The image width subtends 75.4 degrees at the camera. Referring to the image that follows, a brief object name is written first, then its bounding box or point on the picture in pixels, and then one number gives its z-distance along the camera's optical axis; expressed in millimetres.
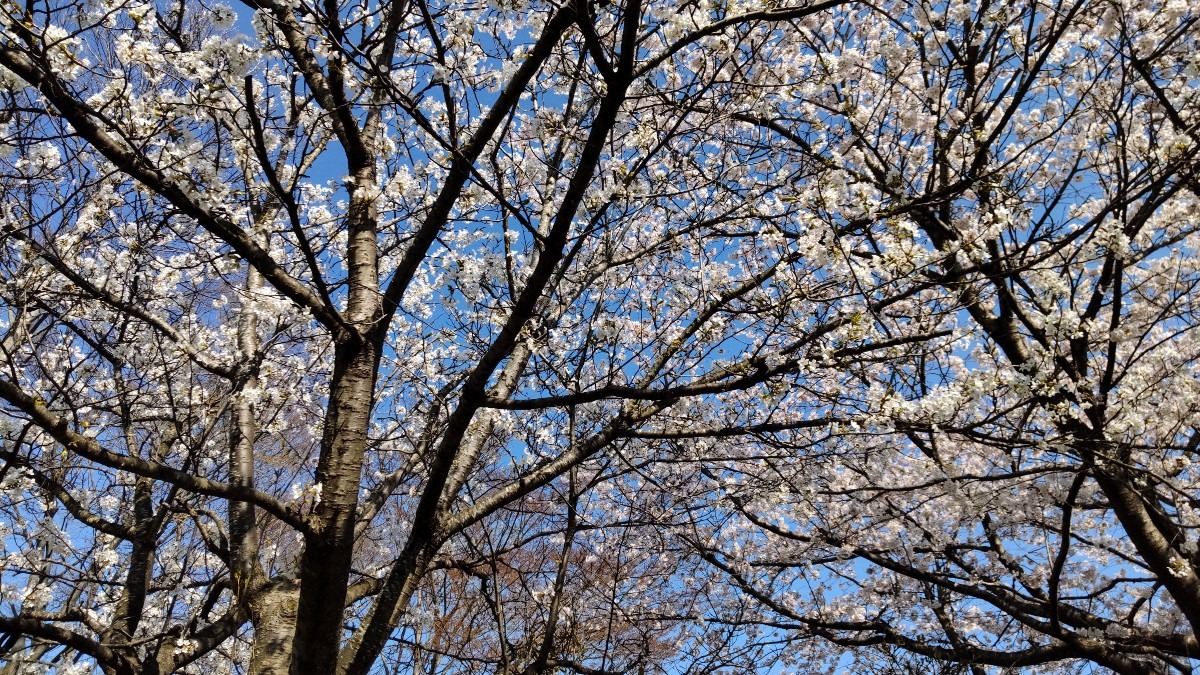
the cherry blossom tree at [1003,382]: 3576
